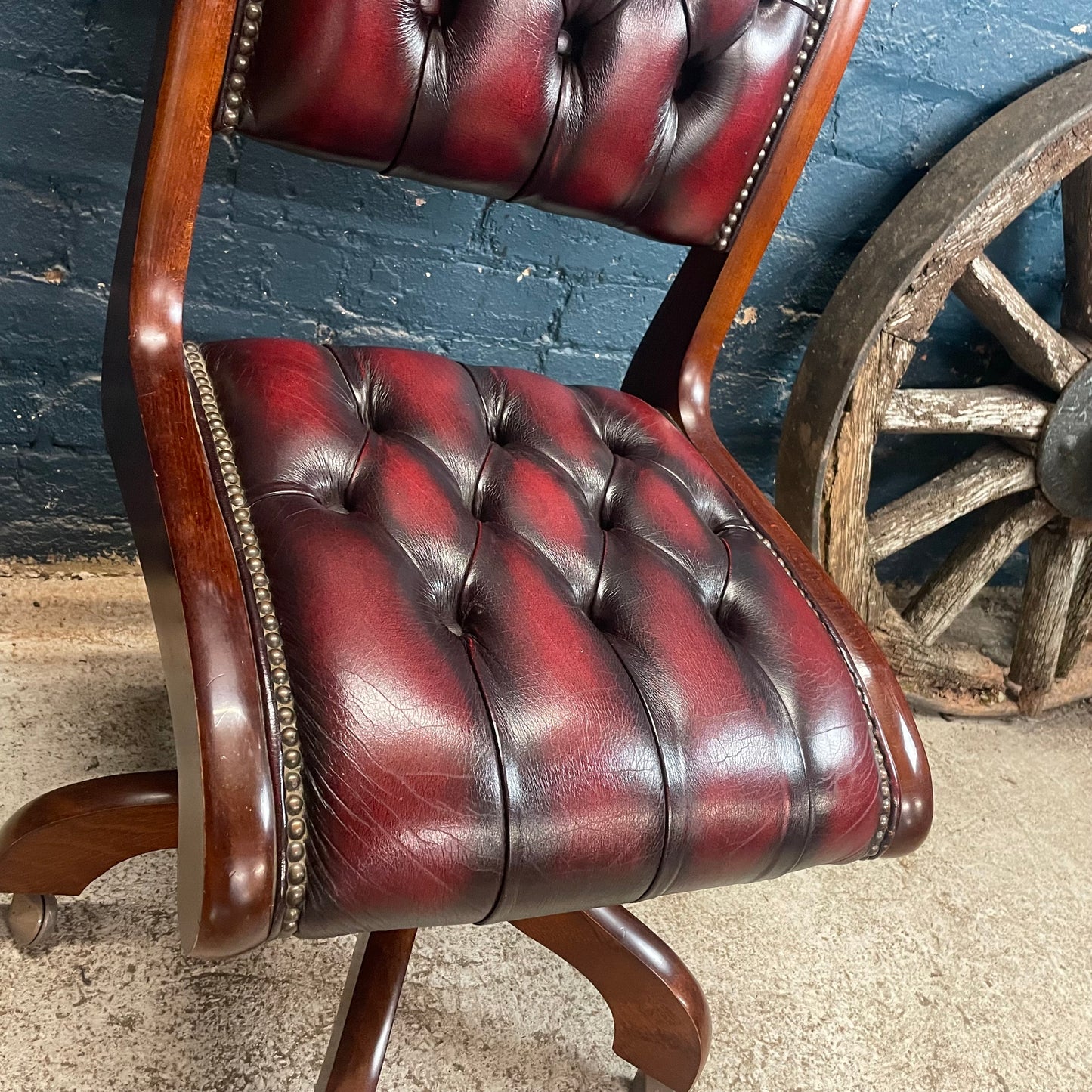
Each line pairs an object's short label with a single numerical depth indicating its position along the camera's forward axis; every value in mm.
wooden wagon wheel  1223
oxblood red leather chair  527
